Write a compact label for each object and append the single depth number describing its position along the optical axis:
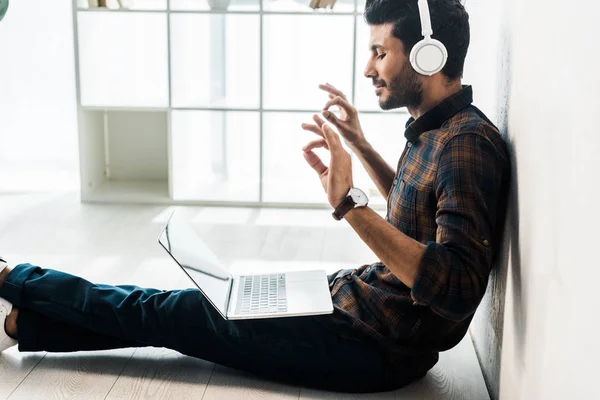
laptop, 1.96
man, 1.65
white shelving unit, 4.29
